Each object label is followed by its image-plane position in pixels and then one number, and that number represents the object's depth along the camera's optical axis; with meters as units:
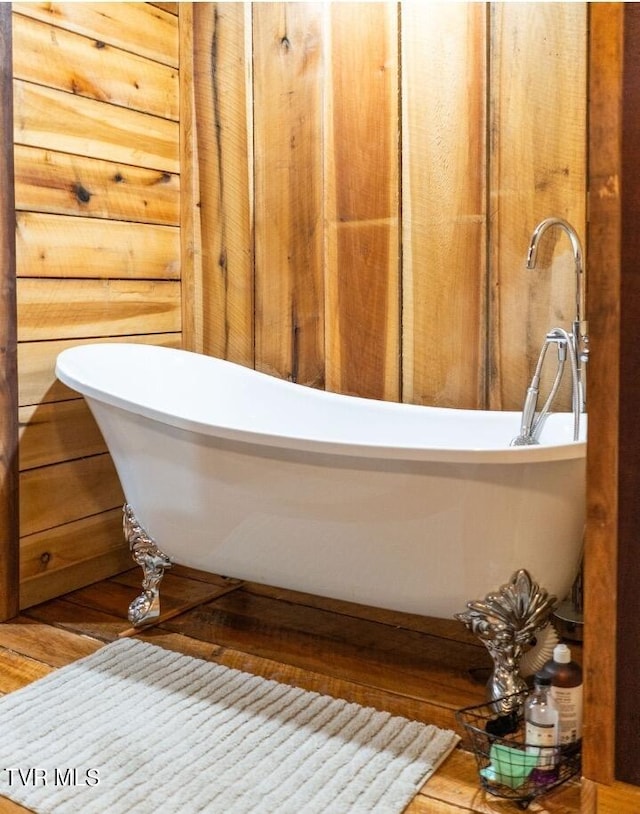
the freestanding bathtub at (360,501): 1.49
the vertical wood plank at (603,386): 1.23
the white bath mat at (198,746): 1.34
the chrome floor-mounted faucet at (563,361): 1.85
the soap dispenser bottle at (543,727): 1.37
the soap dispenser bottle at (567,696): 1.41
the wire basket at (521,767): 1.36
